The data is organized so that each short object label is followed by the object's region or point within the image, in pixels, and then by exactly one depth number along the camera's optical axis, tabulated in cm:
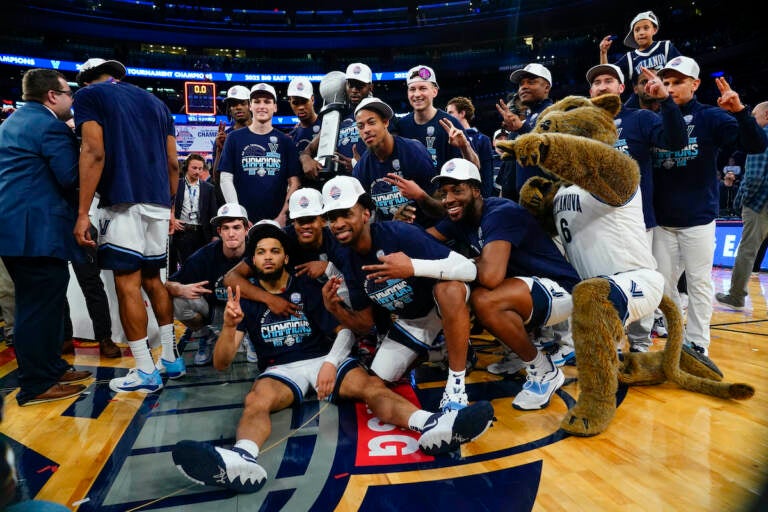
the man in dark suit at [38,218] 263
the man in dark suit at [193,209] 536
